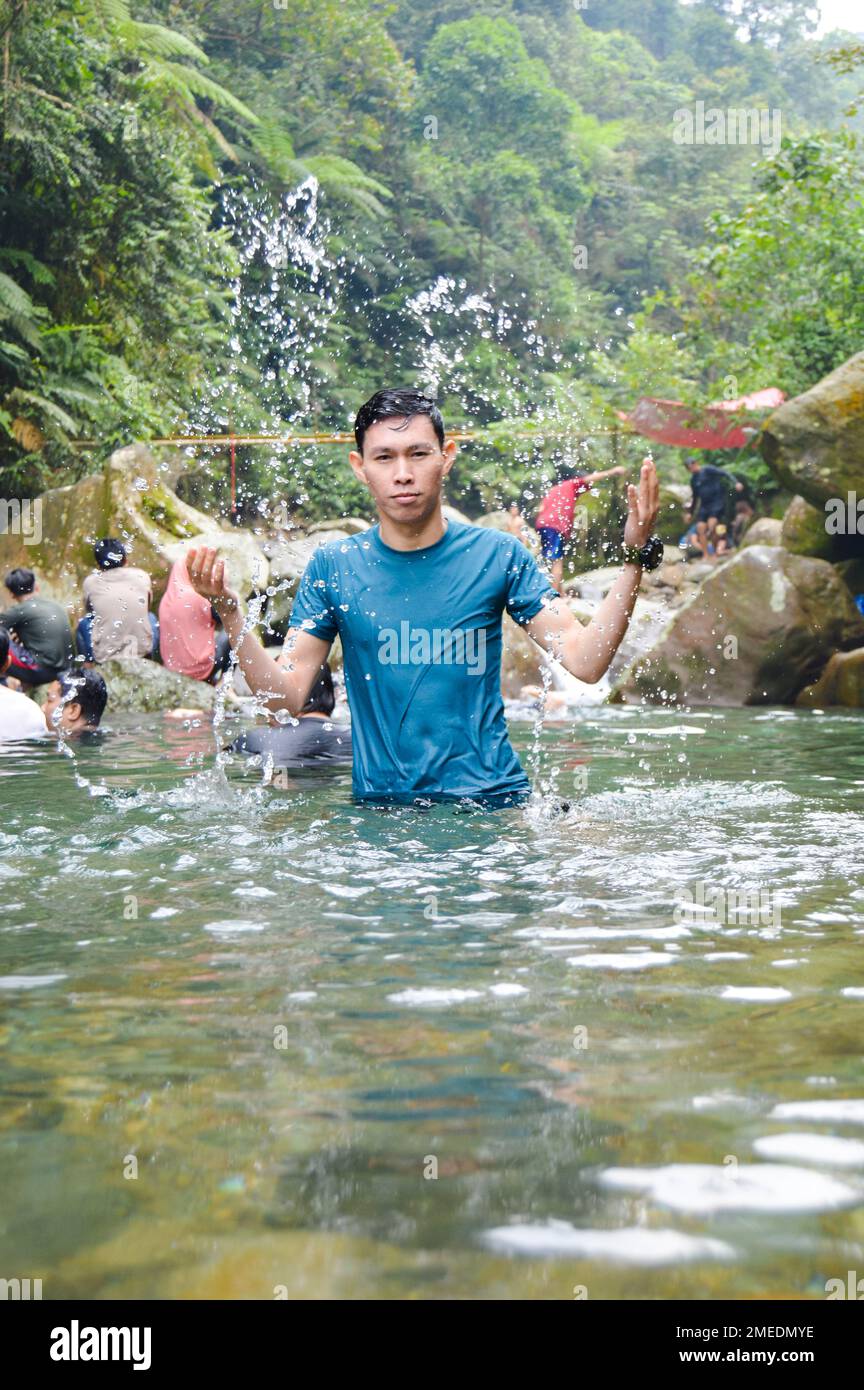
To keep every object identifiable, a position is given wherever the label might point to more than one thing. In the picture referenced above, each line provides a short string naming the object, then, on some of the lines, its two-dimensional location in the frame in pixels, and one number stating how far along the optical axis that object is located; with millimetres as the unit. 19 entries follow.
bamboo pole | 18031
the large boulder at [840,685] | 11320
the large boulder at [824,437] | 12070
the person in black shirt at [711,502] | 22125
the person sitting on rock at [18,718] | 8422
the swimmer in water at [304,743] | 7133
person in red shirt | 14883
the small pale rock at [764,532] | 16359
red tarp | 19031
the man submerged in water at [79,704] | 8906
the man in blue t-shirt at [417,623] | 4898
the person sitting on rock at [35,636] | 11016
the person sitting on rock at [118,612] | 12938
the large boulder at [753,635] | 11789
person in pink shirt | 12172
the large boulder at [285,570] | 16031
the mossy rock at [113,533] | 15836
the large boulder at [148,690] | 12188
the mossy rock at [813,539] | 12805
